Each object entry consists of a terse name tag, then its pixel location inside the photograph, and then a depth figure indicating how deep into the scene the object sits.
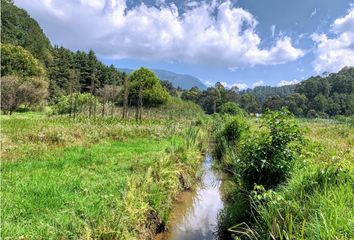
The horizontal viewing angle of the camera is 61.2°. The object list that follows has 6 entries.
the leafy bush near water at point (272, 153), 5.95
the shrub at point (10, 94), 24.94
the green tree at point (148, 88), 39.25
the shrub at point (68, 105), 26.67
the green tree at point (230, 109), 38.53
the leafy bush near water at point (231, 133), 14.47
